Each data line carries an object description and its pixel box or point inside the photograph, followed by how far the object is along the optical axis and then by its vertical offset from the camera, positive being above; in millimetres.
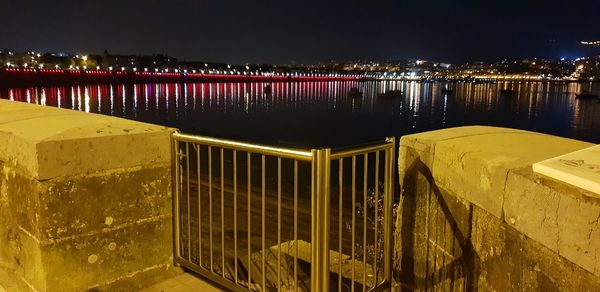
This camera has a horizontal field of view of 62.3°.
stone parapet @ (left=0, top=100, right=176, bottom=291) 3787 -1116
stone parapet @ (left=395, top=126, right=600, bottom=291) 2748 -974
